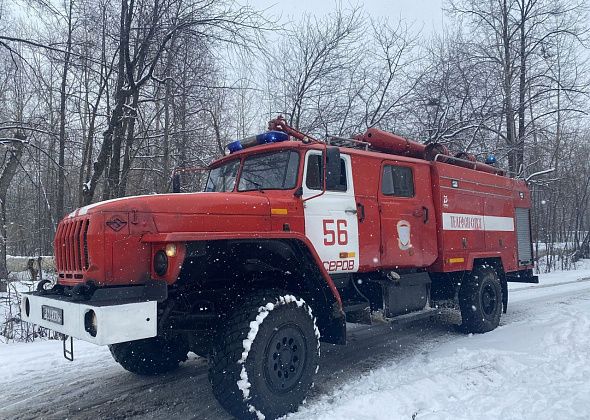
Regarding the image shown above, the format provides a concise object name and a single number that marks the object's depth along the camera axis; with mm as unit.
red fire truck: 3900
